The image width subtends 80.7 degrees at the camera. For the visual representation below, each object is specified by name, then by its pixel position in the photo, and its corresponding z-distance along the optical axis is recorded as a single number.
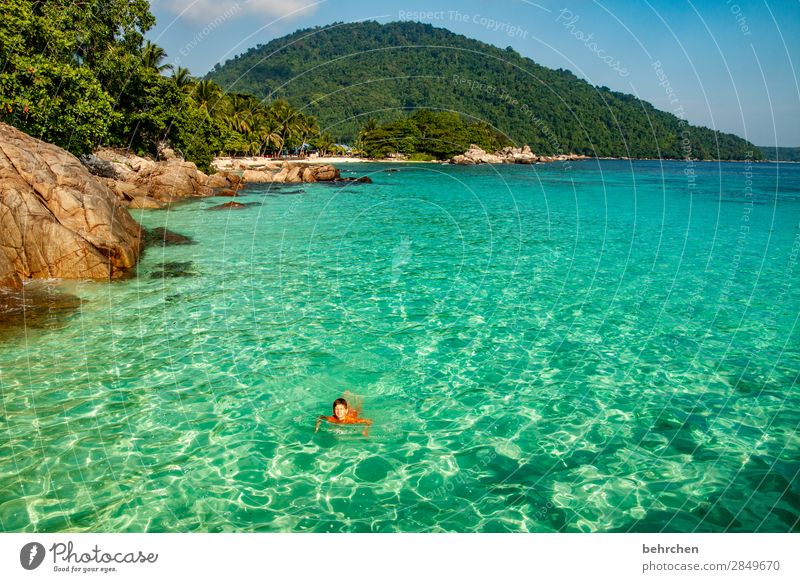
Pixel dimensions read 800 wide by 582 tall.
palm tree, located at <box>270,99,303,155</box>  97.94
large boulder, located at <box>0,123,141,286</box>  16.38
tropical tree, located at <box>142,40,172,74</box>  55.22
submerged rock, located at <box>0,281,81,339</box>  13.18
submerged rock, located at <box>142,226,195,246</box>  23.92
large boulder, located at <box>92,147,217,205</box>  38.17
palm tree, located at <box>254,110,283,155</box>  95.12
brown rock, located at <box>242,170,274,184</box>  57.51
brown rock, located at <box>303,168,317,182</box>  61.73
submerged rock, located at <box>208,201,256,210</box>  36.58
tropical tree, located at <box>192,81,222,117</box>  67.61
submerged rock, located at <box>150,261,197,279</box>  18.61
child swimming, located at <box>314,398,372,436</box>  9.09
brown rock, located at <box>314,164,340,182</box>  62.59
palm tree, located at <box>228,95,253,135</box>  84.90
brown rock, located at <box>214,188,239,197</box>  44.97
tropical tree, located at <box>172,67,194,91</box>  66.06
